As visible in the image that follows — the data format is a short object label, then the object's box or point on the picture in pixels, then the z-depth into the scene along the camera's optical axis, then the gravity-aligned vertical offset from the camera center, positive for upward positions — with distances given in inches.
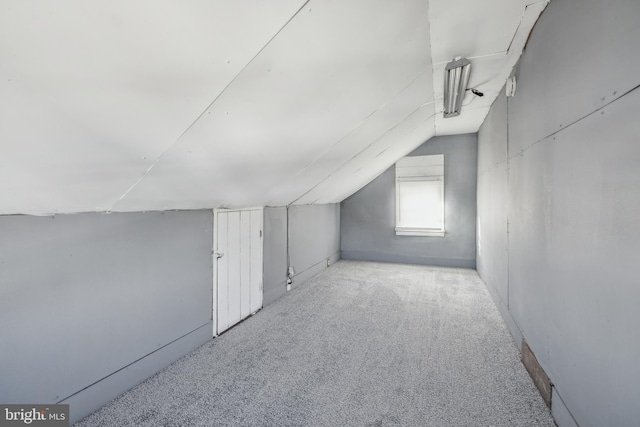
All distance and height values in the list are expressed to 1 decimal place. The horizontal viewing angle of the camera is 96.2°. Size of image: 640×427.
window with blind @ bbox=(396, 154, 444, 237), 213.9 +15.1
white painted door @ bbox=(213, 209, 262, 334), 106.3 -20.8
